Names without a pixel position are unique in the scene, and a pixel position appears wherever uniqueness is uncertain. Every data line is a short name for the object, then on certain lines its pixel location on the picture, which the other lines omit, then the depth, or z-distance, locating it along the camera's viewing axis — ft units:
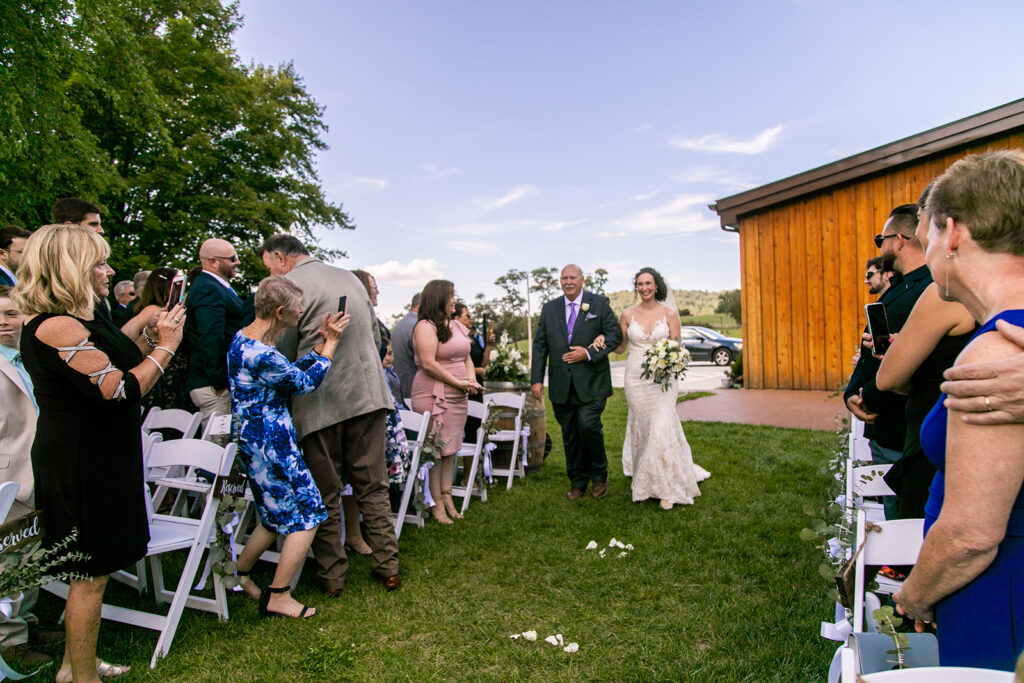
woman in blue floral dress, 10.88
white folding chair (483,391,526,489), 20.67
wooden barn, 34.65
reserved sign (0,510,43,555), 6.31
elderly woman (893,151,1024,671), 3.96
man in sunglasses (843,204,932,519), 8.50
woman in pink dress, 16.61
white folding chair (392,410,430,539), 15.38
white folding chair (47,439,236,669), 10.19
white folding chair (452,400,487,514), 18.52
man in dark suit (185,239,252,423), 14.58
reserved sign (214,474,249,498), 10.80
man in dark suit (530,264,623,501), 19.49
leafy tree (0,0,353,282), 51.88
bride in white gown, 18.17
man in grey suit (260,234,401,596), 12.19
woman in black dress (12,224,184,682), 8.07
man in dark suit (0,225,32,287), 12.28
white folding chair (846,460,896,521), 9.10
